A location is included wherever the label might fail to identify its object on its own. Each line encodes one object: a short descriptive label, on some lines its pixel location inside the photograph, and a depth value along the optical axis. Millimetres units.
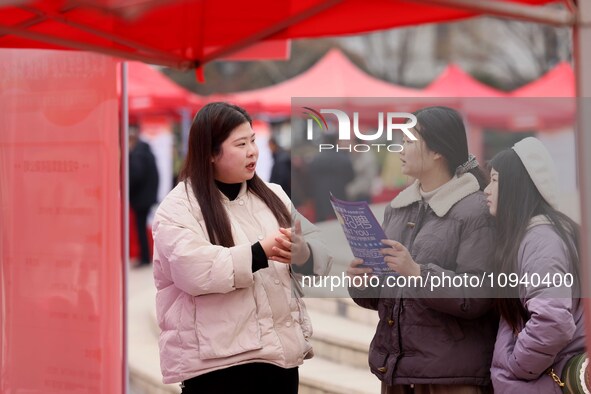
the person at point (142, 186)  22187
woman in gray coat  5621
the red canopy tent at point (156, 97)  24289
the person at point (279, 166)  21297
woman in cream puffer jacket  5879
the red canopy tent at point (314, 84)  20812
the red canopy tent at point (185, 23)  7367
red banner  7586
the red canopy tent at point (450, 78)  10131
